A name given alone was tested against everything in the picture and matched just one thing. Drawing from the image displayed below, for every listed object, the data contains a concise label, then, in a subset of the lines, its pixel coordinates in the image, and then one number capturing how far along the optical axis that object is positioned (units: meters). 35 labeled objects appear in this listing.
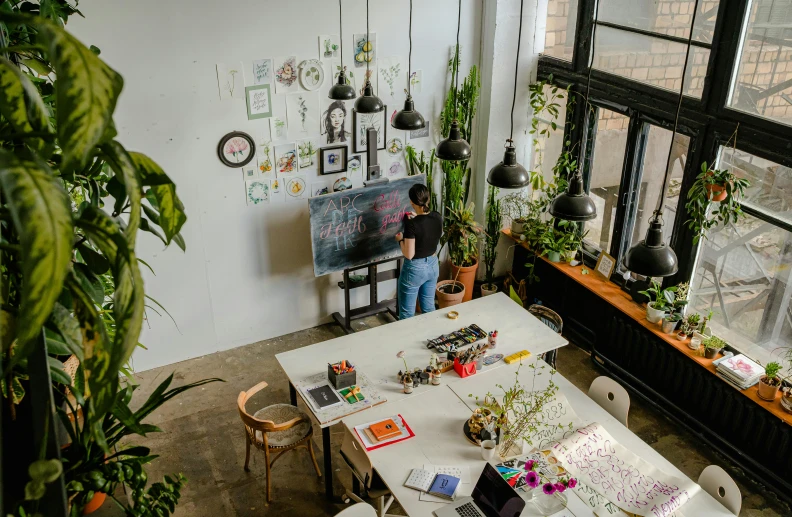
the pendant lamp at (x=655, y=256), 3.67
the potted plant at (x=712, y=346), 5.52
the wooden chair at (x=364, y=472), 4.41
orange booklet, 4.54
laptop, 3.80
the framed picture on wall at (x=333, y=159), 6.56
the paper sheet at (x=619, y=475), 4.03
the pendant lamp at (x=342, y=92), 5.83
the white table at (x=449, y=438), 4.09
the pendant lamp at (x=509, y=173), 4.67
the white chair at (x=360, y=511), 4.03
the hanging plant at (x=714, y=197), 5.20
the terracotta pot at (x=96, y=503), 2.68
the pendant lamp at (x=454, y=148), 5.11
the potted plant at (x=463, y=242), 7.14
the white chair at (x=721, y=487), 4.03
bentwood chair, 4.83
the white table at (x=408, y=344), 5.11
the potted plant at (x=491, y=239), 7.41
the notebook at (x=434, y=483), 4.10
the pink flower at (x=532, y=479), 4.02
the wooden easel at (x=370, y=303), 6.96
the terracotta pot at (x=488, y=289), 7.60
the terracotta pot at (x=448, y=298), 7.24
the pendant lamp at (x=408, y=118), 5.50
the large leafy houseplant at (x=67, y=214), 0.84
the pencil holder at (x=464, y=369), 5.09
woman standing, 6.31
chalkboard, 6.57
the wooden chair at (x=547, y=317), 5.97
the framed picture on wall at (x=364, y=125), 6.63
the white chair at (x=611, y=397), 4.88
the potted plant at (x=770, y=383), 5.08
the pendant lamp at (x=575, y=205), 4.05
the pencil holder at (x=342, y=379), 4.91
